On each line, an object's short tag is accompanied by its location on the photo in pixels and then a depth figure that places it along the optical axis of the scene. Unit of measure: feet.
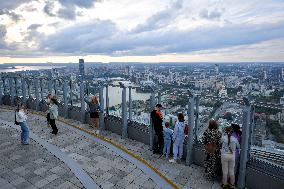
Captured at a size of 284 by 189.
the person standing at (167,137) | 21.72
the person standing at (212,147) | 17.76
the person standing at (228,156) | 16.74
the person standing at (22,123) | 25.47
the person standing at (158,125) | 22.13
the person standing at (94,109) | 29.10
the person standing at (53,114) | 28.77
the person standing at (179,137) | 20.67
